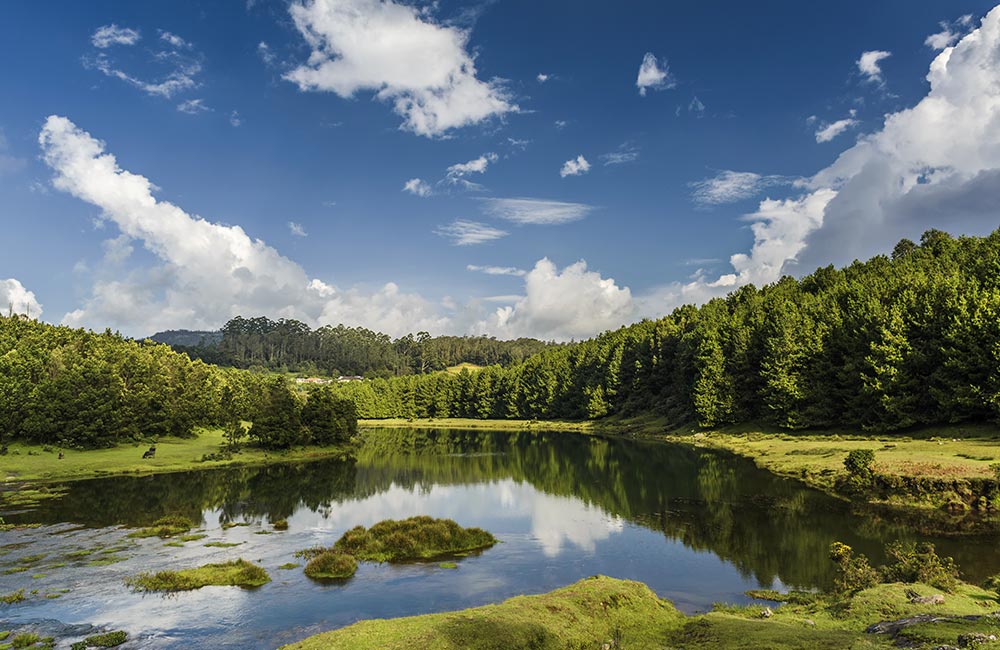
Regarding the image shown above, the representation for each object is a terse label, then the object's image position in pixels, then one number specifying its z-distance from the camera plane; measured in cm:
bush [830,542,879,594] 2680
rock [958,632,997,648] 1549
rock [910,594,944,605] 2292
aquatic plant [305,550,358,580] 3489
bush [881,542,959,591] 2601
